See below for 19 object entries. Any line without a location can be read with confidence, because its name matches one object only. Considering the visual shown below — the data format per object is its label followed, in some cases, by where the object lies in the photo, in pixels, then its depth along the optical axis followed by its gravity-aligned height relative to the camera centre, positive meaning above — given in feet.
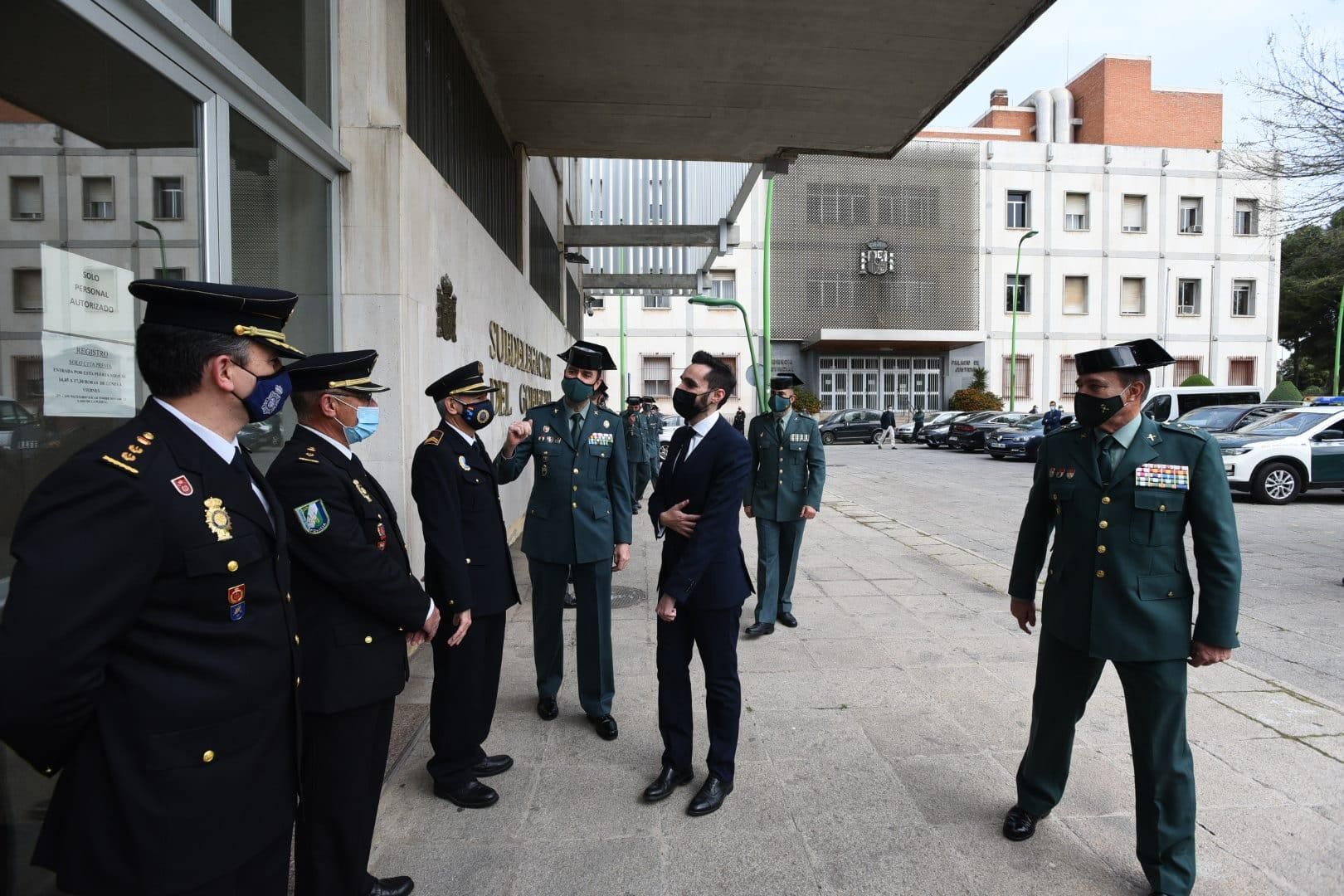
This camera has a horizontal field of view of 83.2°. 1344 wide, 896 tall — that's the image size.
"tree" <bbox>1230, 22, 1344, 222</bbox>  34.91 +13.18
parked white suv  42.70 -1.88
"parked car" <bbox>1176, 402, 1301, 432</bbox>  50.75 +0.79
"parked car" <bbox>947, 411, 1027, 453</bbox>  87.45 -0.60
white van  63.36 +2.46
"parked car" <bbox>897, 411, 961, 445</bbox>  101.91 -0.21
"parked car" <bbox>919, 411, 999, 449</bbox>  92.53 -0.79
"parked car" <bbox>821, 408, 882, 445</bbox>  107.65 -0.26
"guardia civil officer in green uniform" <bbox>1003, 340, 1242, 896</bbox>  8.95 -1.99
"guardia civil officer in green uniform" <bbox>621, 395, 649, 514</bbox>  35.22 -1.05
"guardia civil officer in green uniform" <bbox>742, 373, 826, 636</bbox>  20.01 -2.03
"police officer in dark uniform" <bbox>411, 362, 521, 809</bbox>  10.41 -2.24
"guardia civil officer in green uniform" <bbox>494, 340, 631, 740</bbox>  13.79 -1.87
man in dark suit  10.89 -2.41
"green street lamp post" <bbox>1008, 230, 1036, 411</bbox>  114.93 +12.00
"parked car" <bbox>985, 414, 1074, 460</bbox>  73.20 -1.51
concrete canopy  20.70 +11.46
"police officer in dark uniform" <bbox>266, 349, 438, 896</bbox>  7.58 -2.11
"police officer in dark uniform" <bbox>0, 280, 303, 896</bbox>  4.72 -1.46
